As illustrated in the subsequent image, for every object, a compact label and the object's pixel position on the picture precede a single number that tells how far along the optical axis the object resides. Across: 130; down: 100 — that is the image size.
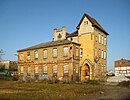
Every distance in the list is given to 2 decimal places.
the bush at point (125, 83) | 17.82
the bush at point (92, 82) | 19.97
